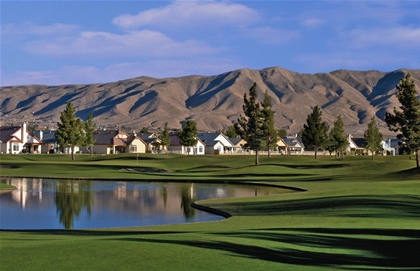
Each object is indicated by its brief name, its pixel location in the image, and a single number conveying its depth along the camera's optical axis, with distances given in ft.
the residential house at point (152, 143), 493.77
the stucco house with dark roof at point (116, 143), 474.08
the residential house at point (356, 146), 588.25
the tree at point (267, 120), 294.25
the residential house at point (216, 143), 513.04
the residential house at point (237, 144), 533.96
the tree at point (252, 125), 288.92
